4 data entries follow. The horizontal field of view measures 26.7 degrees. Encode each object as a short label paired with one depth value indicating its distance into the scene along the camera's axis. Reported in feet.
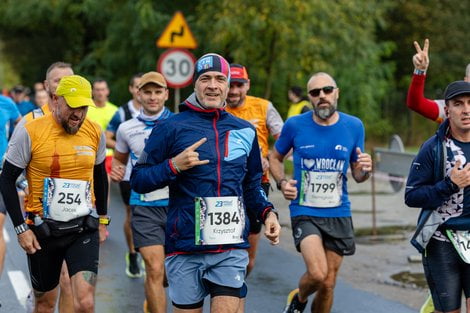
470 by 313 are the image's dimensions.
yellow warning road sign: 60.03
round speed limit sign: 58.75
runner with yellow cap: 20.66
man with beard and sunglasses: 25.22
